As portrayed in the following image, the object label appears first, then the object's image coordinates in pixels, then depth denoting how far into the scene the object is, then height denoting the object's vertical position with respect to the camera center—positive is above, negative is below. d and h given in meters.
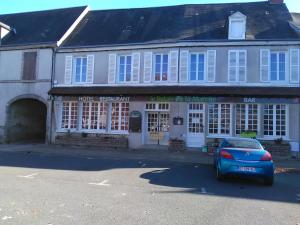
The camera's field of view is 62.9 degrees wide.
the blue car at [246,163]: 7.19 -1.11
